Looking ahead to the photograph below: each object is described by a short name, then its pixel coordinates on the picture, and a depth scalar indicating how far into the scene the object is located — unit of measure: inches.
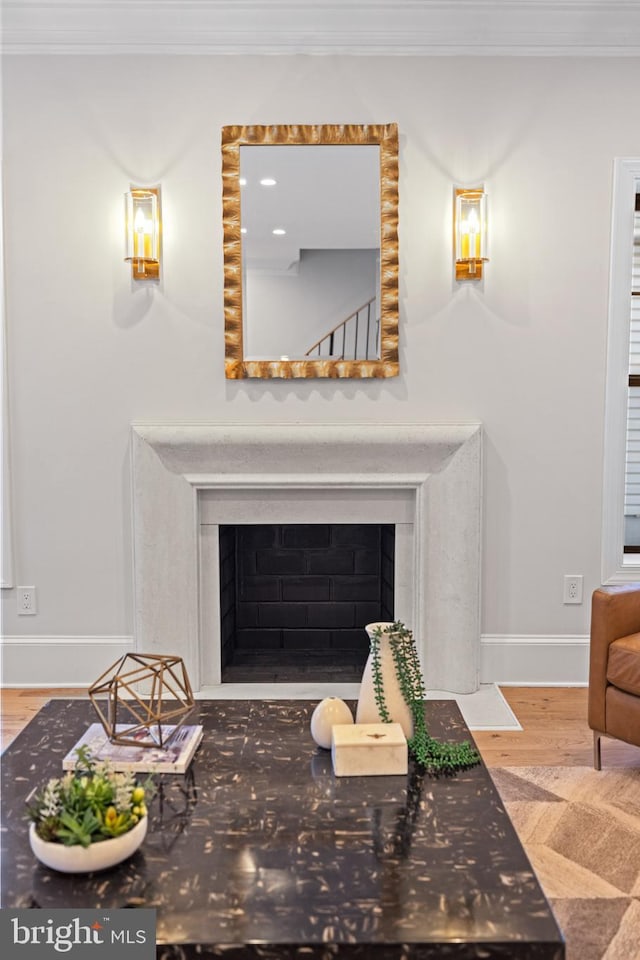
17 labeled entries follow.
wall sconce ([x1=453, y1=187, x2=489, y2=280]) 129.1
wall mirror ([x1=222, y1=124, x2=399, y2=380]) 129.9
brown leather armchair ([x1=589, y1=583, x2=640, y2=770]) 99.2
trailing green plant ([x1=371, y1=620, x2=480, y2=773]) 71.8
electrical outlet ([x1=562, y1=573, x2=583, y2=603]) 137.2
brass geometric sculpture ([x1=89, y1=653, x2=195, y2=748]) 72.4
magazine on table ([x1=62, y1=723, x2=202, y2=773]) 69.1
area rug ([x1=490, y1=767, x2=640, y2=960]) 72.6
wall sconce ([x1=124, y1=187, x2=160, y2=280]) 128.9
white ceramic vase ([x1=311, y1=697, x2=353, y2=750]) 73.4
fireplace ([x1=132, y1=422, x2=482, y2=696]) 132.3
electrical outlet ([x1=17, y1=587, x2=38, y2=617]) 137.5
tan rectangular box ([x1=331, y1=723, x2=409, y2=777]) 68.6
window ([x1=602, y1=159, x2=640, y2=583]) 131.6
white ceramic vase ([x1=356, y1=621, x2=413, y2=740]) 73.8
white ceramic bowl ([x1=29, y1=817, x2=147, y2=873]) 53.4
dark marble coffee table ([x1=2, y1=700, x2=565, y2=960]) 48.4
